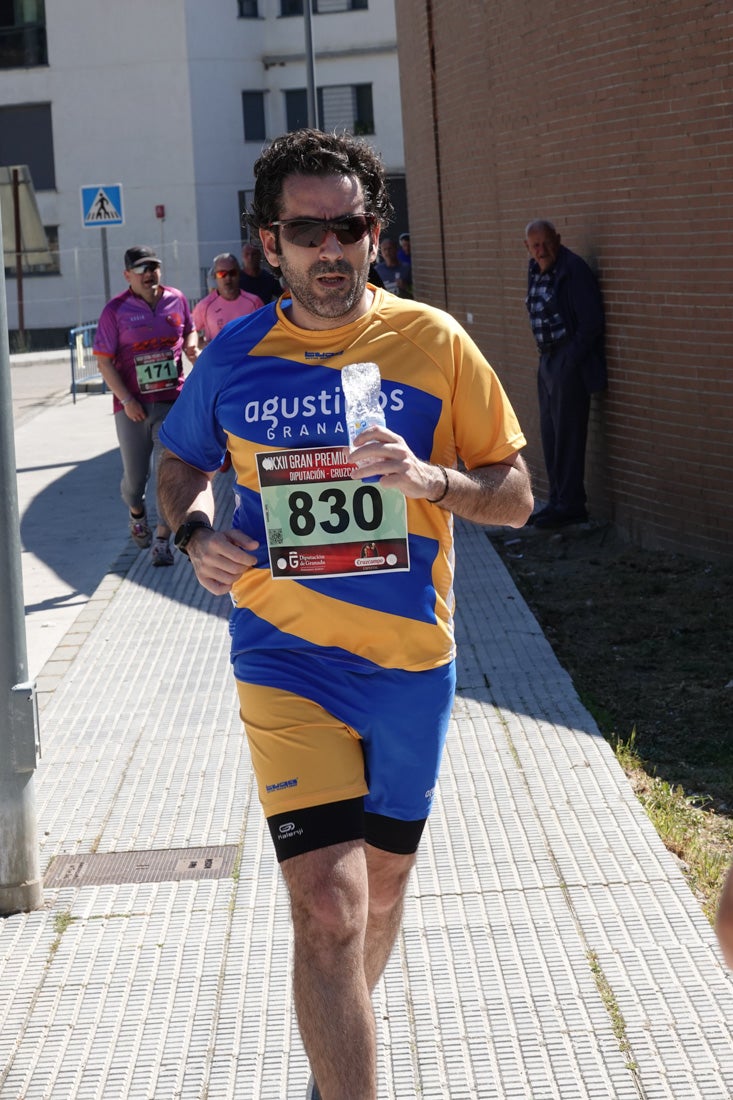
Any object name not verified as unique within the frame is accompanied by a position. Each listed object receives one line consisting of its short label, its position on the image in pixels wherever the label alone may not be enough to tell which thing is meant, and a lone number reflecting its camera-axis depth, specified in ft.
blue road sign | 82.58
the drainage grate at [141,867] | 17.30
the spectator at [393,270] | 73.82
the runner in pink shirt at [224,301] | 41.63
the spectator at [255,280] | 48.06
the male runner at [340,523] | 11.73
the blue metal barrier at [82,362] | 84.84
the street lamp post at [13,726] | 16.56
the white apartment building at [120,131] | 143.43
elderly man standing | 35.29
